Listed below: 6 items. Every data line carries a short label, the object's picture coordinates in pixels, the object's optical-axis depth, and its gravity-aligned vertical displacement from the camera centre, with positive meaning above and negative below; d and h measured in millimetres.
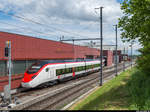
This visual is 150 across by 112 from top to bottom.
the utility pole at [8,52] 13253 +265
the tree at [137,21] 9092 +2500
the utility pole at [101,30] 21297 +3309
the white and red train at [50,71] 17734 -2046
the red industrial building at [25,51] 18781 +631
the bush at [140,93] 8378 -2455
